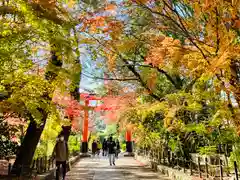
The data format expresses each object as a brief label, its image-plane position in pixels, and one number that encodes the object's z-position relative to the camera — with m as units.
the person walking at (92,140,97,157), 28.08
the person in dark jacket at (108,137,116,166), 16.68
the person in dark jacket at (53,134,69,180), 9.24
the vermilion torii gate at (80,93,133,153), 29.25
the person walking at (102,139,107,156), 26.18
